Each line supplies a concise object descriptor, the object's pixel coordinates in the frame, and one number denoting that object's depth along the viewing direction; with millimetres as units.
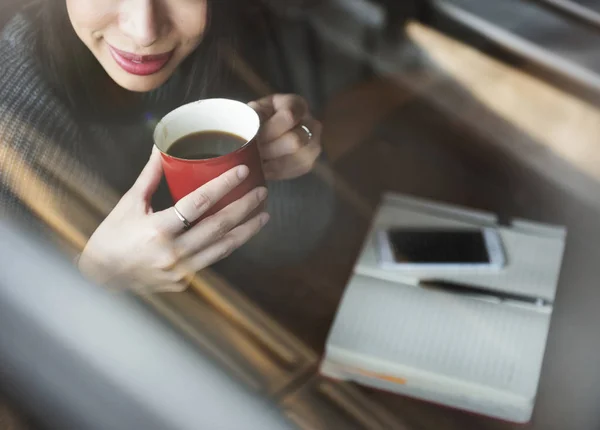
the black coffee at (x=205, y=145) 462
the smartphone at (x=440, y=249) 685
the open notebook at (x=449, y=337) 609
